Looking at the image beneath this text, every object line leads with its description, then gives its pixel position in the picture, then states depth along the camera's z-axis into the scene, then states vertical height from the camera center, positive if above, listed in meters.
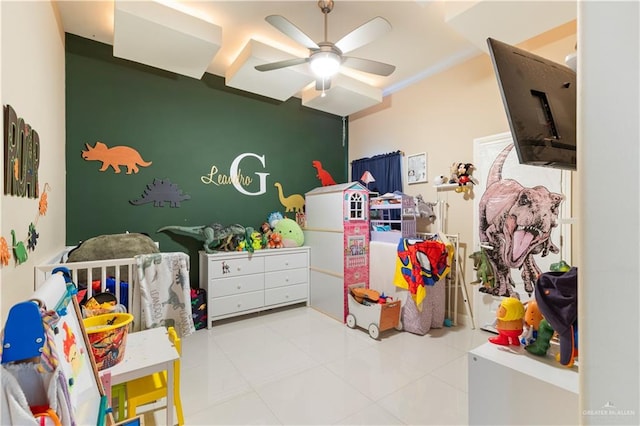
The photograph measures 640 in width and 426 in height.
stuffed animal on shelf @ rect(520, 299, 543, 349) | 1.10 -0.43
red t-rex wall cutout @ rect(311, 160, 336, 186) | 4.45 +0.59
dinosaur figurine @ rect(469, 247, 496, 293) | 2.93 -0.58
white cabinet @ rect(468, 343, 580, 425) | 0.89 -0.57
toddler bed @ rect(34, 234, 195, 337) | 2.07 -0.52
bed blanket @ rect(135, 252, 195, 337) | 2.09 -0.58
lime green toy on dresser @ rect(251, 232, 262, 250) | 3.45 -0.33
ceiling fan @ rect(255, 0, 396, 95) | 1.92 +1.22
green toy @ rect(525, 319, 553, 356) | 1.03 -0.45
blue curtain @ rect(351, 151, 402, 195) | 3.79 +0.58
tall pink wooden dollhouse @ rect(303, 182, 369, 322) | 3.30 -0.37
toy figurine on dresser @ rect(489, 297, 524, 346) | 1.12 -0.43
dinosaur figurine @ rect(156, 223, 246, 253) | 3.30 -0.24
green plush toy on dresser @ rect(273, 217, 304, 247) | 3.69 -0.24
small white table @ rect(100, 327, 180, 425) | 1.29 -0.68
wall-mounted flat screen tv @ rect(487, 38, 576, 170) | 0.78 +0.31
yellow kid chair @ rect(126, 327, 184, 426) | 1.39 -0.88
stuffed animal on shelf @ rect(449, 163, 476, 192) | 3.05 +0.40
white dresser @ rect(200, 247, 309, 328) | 3.19 -0.78
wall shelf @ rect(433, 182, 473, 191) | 3.22 +0.30
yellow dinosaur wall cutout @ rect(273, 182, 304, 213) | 4.14 +0.18
